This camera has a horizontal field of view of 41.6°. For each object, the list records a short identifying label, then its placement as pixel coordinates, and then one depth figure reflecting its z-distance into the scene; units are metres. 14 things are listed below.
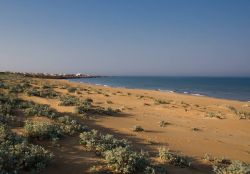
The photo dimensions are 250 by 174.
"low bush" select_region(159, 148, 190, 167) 8.82
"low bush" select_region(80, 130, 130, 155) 8.84
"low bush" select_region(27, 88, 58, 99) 21.06
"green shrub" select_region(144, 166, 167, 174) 7.34
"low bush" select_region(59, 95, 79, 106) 17.53
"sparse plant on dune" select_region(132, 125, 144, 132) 13.19
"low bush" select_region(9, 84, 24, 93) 21.07
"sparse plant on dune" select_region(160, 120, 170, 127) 15.53
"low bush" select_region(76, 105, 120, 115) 15.67
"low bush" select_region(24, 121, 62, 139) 9.18
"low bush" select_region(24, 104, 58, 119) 12.81
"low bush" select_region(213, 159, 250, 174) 8.12
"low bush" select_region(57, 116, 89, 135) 10.41
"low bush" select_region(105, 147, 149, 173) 7.32
